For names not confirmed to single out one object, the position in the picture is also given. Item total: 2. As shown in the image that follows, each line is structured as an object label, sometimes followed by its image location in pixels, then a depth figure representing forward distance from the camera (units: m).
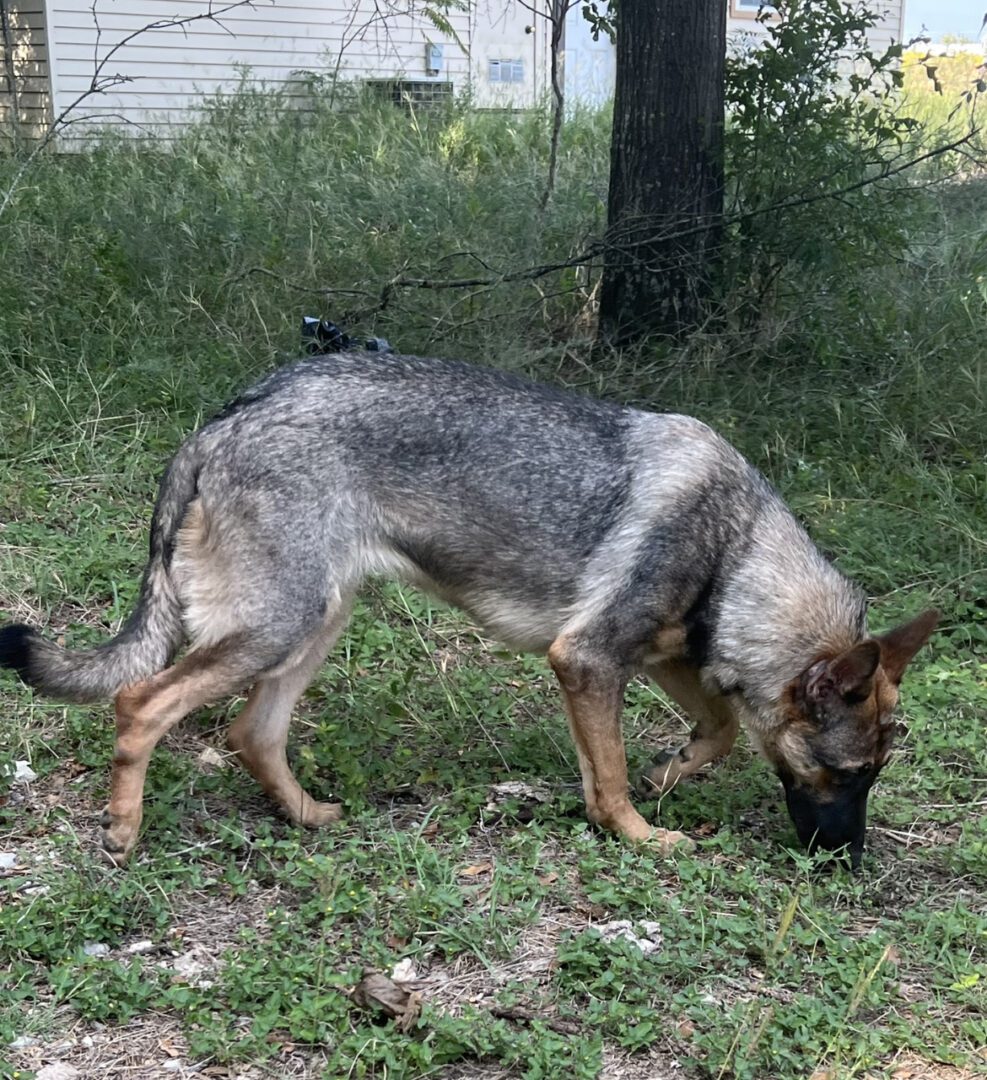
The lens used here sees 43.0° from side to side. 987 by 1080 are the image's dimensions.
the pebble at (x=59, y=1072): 3.00
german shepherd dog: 3.96
